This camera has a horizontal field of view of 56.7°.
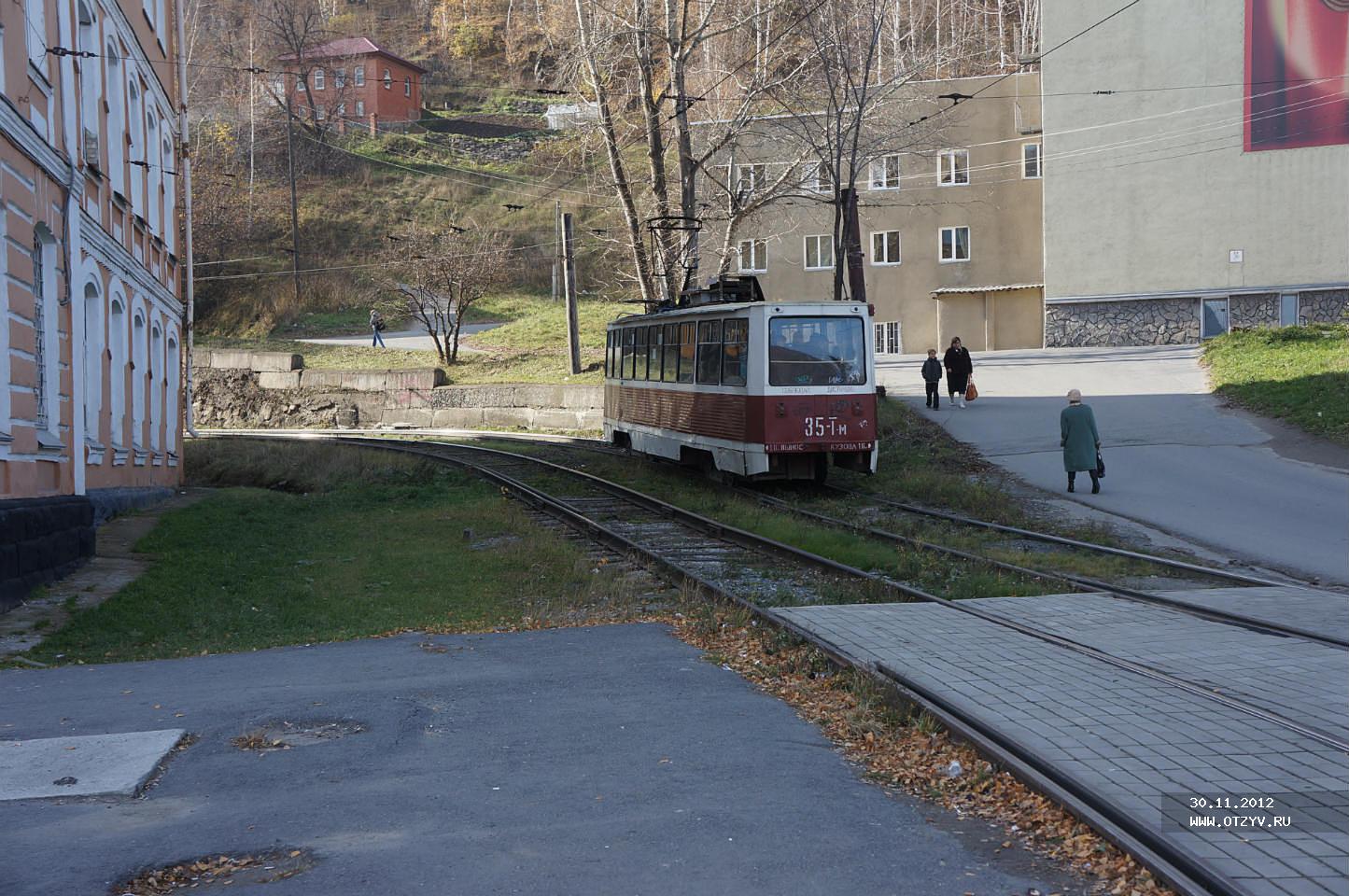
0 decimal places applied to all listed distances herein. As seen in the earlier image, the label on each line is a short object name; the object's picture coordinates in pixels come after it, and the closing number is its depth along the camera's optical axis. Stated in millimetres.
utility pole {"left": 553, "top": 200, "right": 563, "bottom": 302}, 60634
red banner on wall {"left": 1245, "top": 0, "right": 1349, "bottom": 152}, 40312
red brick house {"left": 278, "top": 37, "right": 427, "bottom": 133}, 83812
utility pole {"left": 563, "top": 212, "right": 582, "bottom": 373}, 40062
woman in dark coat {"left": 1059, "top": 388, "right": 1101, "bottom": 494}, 17688
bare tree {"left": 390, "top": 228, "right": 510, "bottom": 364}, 46906
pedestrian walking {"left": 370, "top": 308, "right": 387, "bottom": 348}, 50281
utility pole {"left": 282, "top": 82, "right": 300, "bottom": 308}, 56334
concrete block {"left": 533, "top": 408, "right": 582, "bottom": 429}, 36938
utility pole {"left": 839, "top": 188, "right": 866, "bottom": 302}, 31328
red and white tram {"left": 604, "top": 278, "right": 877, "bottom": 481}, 18547
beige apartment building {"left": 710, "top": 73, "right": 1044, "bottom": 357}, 46438
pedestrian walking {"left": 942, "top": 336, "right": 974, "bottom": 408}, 28500
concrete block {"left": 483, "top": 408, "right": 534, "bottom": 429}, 39094
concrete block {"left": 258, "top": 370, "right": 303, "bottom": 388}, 45344
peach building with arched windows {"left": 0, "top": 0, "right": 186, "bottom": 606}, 12492
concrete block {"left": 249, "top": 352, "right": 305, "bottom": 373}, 46000
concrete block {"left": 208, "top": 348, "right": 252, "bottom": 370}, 46875
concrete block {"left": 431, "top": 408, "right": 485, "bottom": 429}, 40750
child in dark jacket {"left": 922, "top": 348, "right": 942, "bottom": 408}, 28356
